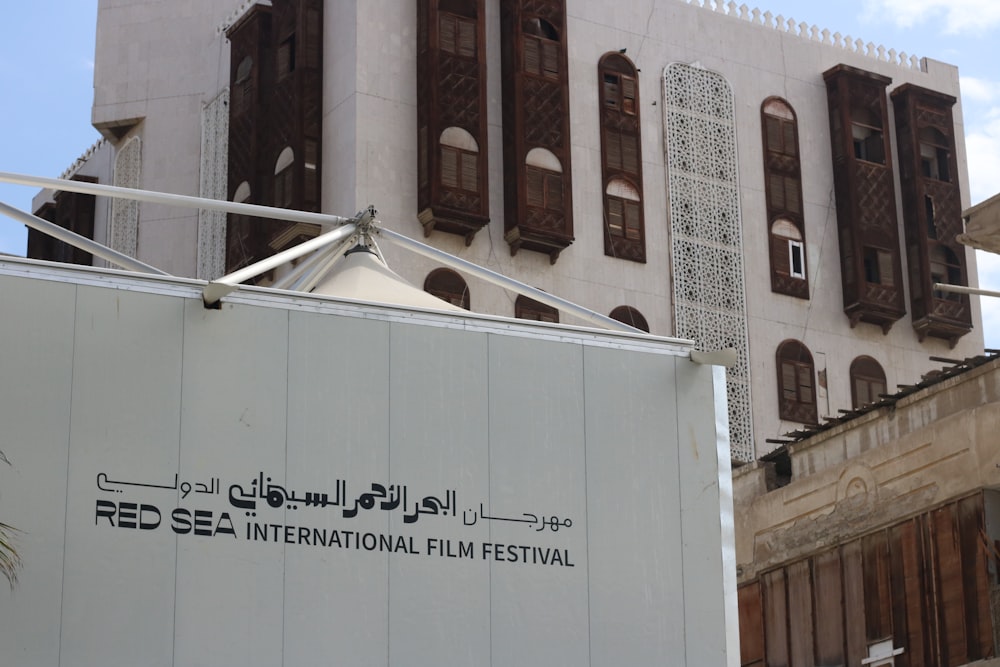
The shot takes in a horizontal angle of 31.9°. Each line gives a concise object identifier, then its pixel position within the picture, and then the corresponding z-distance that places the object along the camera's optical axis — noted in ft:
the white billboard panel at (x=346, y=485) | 44.57
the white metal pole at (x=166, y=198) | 54.34
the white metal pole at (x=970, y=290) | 62.97
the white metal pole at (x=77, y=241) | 53.36
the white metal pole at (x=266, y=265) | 47.11
